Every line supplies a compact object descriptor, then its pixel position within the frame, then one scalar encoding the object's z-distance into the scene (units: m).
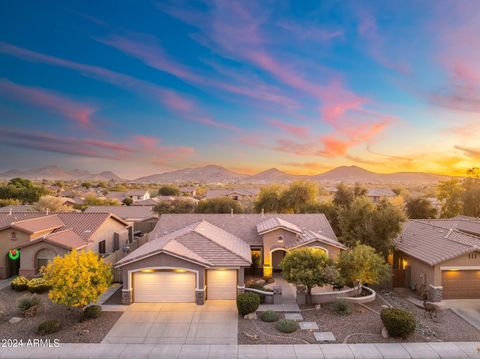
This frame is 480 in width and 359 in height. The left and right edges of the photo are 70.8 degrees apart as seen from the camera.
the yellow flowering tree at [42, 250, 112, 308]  17.92
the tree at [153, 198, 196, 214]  60.81
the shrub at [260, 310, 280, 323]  18.77
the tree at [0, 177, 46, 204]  77.19
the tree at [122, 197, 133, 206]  87.07
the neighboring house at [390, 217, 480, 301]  21.73
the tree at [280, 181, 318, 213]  53.97
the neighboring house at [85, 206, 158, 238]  49.03
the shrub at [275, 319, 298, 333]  17.36
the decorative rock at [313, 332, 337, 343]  16.48
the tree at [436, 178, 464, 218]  50.59
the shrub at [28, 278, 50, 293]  23.61
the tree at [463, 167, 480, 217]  47.88
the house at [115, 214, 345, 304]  21.56
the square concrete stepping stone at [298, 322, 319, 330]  17.83
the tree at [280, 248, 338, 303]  20.62
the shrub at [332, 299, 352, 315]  19.73
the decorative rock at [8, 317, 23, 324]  18.61
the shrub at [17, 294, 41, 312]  19.55
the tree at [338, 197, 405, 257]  27.05
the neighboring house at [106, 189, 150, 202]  95.88
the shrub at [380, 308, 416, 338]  16.38
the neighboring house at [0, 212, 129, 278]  26.20
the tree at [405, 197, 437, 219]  49.38
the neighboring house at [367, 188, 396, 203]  96.81
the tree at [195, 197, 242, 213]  55.00
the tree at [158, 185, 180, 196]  117.44
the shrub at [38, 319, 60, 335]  17.08
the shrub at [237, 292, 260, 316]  19.16
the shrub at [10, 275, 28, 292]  23.81
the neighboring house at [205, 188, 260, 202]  99.17
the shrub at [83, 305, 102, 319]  18.97
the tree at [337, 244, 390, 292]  21.77
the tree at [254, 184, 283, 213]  54.58
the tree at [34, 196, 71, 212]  53.91
